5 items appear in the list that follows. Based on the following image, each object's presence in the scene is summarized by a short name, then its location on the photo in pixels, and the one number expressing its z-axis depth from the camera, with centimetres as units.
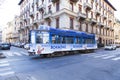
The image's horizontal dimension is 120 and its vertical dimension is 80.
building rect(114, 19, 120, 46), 6109
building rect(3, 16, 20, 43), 6384
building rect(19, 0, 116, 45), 2651
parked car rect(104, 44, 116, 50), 3031
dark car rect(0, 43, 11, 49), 2704
